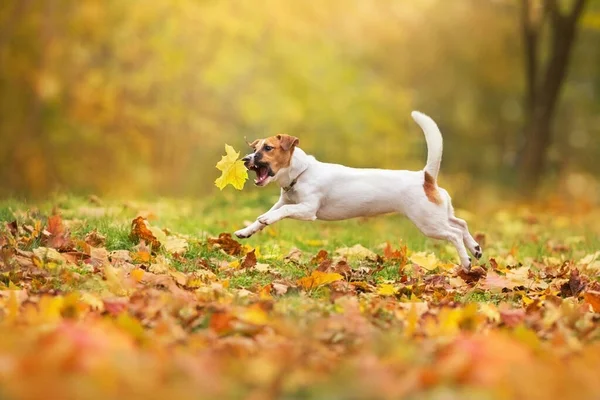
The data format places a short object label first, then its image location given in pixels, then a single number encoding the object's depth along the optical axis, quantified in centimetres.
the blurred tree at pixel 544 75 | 1678
